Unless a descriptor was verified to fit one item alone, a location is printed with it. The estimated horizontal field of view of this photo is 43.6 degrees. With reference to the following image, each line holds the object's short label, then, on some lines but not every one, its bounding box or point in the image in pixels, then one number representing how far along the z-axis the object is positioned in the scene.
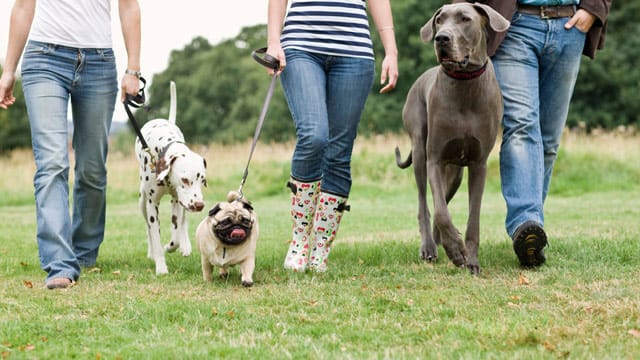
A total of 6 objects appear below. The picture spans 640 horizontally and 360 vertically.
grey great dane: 4.77
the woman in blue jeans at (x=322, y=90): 5.12
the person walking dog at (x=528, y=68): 5.34
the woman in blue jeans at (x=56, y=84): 4.97
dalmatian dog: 5.38
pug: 4.73
